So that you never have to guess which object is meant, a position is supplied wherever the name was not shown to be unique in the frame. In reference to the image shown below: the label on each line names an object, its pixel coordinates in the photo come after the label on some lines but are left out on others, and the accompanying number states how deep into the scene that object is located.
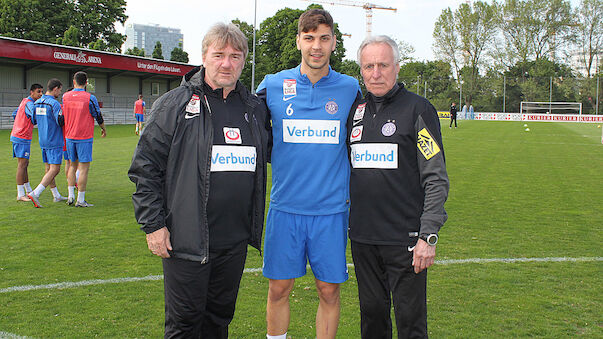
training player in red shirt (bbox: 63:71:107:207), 8.56
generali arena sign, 29.80
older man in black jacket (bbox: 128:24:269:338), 2.73
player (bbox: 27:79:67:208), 8.80
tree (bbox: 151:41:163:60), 52.41
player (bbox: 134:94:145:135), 26.50
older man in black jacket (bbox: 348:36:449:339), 2.89
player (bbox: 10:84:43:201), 9.13
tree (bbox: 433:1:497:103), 72.81
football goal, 61.34
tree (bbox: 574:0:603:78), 70.56
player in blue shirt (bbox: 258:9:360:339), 3.34
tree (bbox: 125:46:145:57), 50.02
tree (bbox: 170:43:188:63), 57.34
